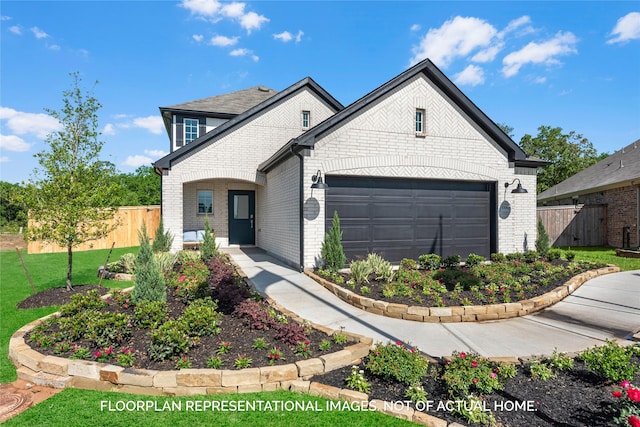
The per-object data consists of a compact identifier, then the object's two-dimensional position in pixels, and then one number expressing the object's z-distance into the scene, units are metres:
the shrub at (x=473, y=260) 9.05
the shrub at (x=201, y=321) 4.22
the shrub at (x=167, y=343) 3.68
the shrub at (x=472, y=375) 3.09
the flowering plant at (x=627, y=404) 2.49
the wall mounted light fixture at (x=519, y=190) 10.29
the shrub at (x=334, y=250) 8.12
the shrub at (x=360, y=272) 7.21
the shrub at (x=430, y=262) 8.65
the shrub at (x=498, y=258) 9.95
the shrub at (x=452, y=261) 8.57
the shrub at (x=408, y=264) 8.42
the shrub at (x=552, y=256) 9.77
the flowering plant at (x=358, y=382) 3.23
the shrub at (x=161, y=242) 10.34
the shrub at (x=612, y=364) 3.30
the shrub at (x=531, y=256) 9.59
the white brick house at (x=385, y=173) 8.95
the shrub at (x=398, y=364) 3.31
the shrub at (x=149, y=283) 5.44
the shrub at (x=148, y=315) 4.65
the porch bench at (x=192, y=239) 13.06
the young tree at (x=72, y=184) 6.74
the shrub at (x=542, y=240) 10.74
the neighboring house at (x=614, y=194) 14.15
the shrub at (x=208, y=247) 9.93
